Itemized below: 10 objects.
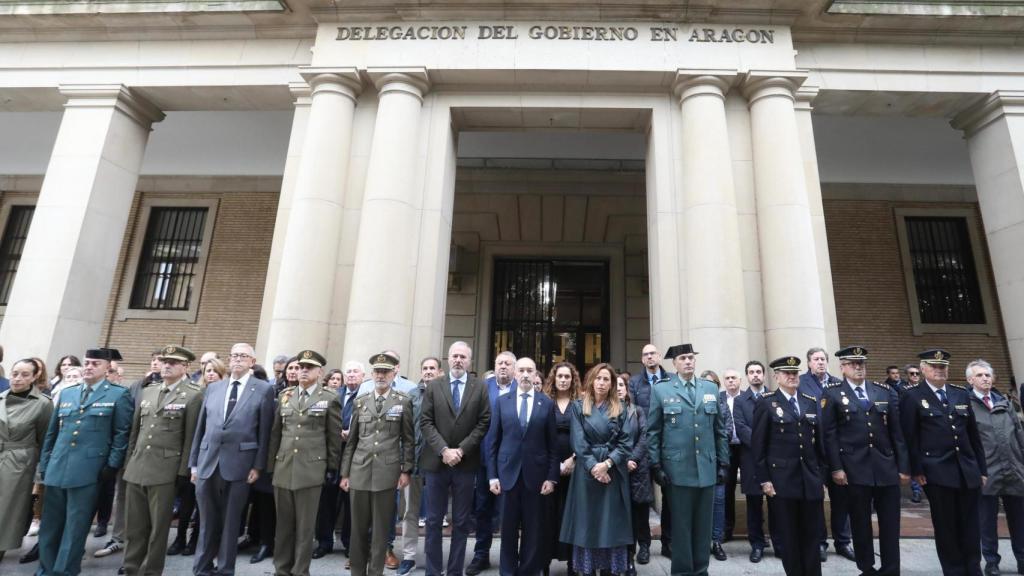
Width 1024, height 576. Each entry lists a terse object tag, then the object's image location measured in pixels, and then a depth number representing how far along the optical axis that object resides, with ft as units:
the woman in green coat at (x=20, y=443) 14.99
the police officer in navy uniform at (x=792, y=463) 14.87
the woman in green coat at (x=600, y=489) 14.20
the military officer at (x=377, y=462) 14.73
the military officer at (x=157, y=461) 14.57
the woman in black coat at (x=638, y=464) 14.90
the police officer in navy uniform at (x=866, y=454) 15.35
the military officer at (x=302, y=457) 14.60
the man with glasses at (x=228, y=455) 14.88
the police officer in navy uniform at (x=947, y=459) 15.46
